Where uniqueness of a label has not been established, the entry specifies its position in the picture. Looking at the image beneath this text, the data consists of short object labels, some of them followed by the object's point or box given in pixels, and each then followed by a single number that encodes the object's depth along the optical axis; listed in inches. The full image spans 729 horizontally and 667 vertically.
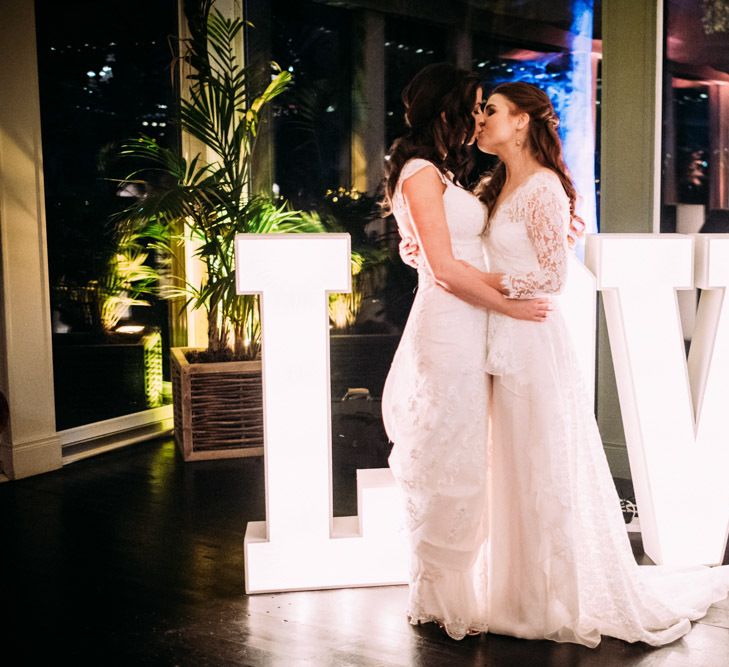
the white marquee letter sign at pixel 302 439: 104.3
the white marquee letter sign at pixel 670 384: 112.9
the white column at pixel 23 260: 160.1
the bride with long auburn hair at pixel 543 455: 94.5
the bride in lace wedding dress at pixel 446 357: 95.1
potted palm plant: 182.2
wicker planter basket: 181.5
